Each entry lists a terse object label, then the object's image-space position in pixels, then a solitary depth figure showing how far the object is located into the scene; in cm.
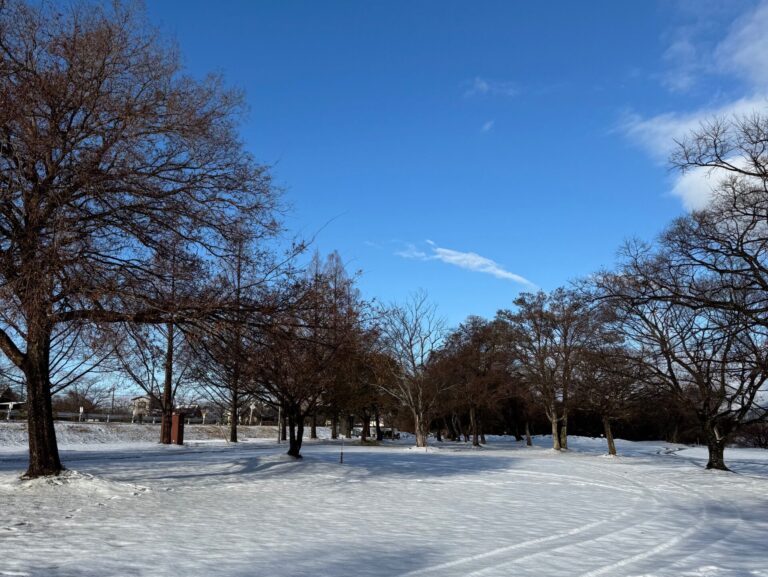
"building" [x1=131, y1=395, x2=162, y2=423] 4998
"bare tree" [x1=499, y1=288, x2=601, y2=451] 3903
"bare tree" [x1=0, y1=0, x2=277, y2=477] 1107
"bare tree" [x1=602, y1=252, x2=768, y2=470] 2321
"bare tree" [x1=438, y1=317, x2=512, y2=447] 4369
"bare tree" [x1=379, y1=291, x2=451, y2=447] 3822
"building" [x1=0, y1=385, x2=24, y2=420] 4067
